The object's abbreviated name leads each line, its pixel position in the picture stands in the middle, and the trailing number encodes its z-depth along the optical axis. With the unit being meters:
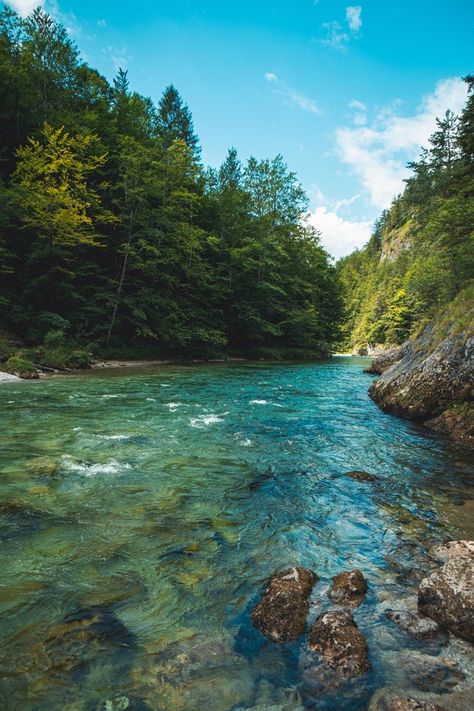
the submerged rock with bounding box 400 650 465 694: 2.37
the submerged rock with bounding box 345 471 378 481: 6.00
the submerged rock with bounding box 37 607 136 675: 2.44
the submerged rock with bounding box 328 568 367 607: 3.19
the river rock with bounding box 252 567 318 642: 2.79
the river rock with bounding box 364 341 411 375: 24.52
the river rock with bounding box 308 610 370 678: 2.47
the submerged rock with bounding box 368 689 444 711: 2.12
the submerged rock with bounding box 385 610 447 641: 2.79
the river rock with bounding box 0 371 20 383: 13.85
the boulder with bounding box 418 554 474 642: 2.80
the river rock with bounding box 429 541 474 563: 3.27
